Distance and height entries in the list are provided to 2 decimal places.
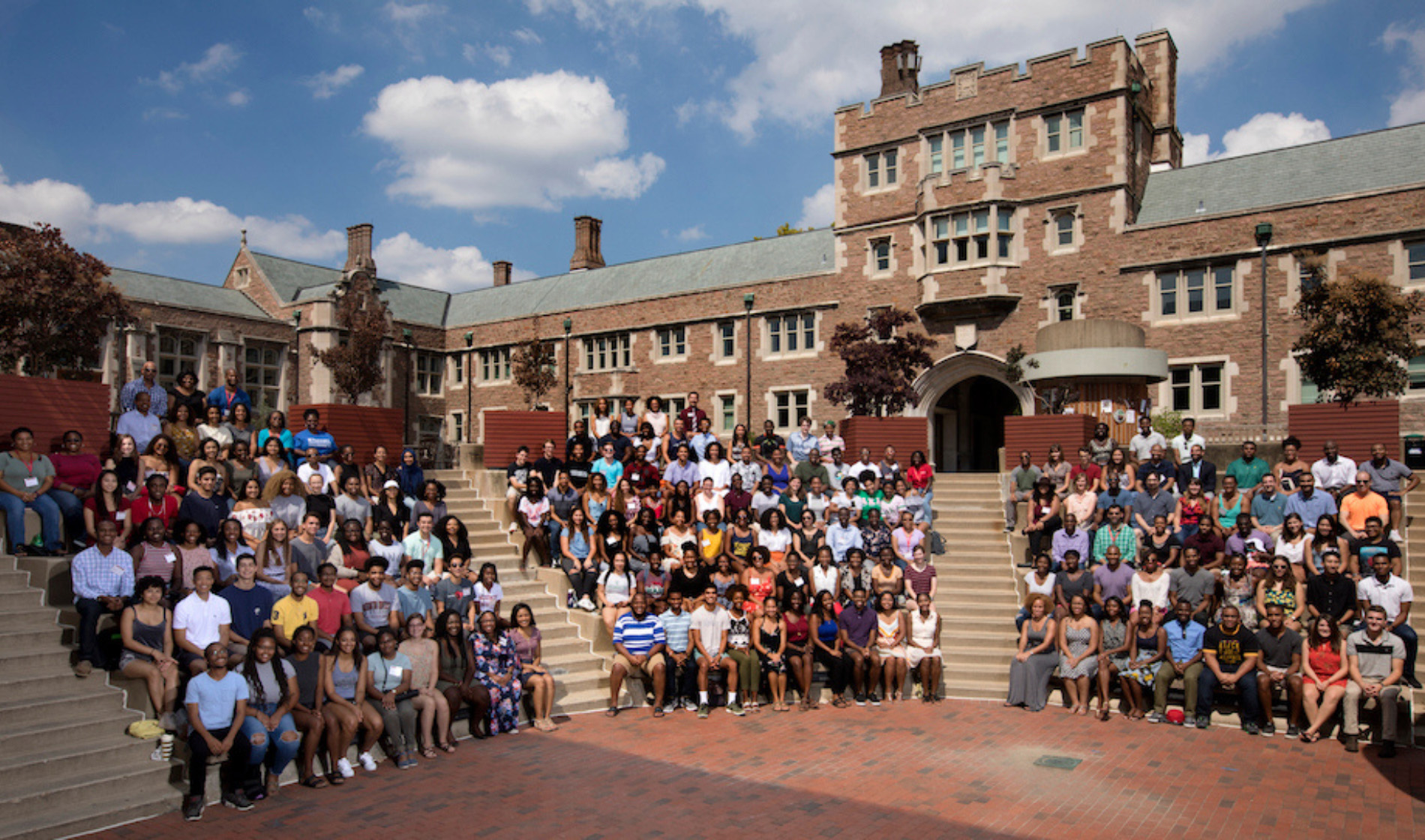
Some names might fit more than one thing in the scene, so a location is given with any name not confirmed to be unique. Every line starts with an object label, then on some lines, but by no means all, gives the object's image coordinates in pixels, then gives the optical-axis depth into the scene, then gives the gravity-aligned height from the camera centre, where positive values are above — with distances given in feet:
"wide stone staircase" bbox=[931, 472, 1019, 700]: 35.58 -6.67
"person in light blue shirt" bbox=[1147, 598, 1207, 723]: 30.48 -7.45
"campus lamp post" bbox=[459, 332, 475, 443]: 124.25 +9.01
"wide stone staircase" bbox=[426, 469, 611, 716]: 34.01 -6.63
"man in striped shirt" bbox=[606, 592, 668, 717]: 33.17 -7.22
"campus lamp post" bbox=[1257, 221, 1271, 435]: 63.74 +14.11
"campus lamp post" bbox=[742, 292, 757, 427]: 89.25 +3.49
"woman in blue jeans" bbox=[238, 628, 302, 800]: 24.11 -6.99
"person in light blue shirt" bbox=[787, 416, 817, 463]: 51.42 -0.37
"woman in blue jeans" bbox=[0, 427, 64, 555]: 28.48 -1.48
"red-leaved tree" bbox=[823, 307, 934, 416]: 81.41 +6.45
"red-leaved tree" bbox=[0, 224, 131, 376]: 72.13 +11.27
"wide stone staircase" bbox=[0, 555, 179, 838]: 21.25 -7.57
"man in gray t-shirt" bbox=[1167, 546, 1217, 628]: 32.37 -5.35
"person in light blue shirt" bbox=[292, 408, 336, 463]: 38.50 +0.04
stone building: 72.54 +15.37
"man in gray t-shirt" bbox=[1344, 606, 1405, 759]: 27.50 -7.08
